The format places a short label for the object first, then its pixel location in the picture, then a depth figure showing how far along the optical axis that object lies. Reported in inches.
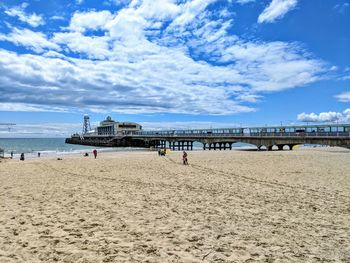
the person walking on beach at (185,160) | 916.0
